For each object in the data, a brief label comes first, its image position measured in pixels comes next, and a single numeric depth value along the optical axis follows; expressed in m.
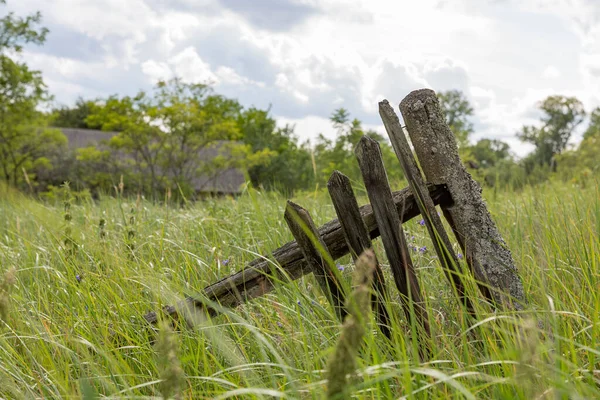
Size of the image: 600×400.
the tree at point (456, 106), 58.28
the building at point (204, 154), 22.67
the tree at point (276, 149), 27.81
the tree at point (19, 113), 22.52
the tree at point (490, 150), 56.03
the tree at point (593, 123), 46.66
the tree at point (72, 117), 49.47
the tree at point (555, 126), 46.31
